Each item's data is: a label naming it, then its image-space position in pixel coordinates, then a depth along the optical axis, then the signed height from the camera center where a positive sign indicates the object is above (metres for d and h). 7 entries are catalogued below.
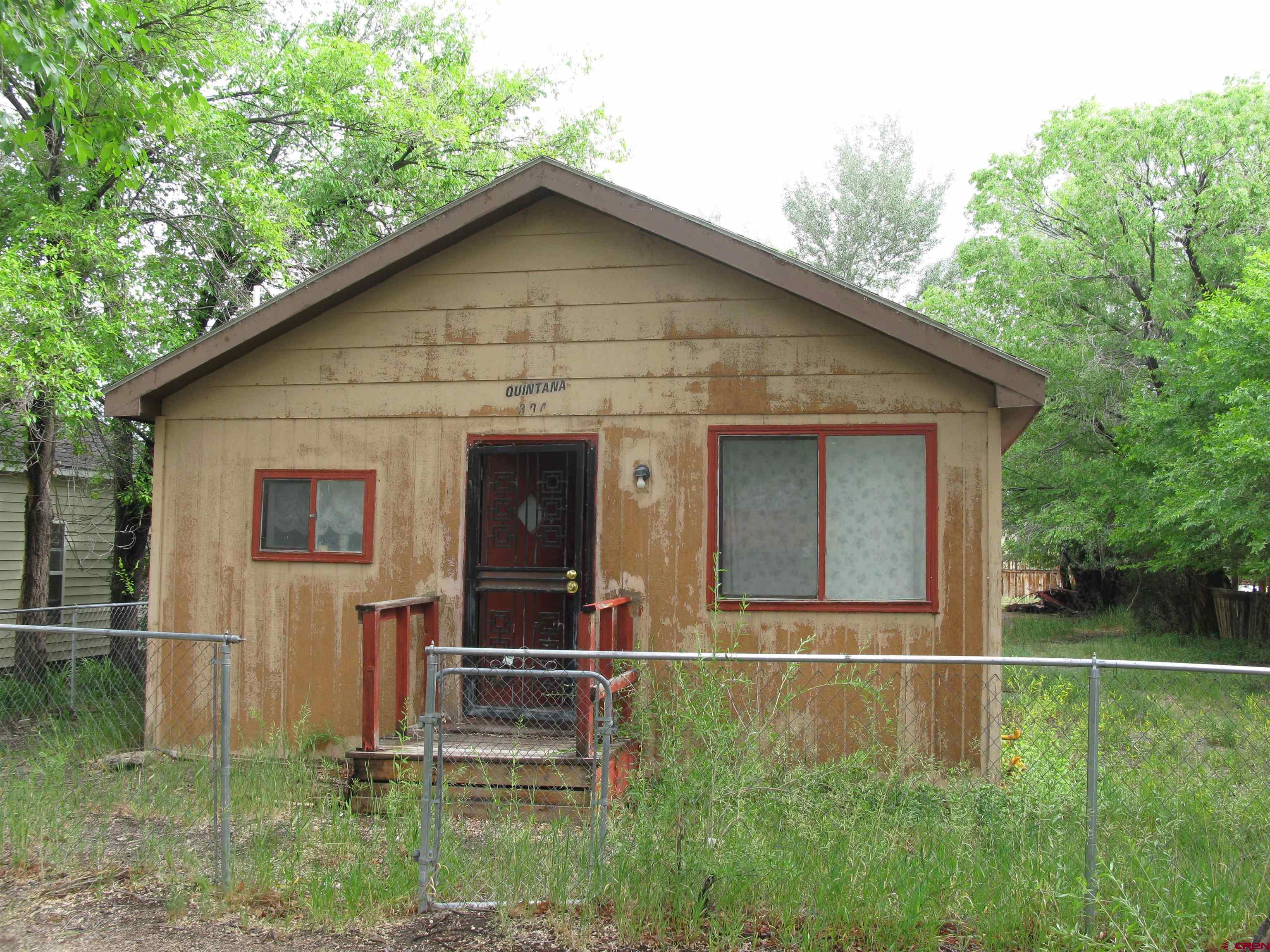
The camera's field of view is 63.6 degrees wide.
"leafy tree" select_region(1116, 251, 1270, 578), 12.33 +1.44
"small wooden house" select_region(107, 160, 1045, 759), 7.11 +0.71
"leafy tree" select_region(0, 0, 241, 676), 8.18 +3.67
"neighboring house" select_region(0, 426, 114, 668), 14.71 +0.08
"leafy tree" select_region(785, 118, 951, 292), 39.66 +12.87
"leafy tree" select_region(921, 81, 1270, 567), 17.19 +4.90
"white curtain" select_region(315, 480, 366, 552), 7.99 +0.20
